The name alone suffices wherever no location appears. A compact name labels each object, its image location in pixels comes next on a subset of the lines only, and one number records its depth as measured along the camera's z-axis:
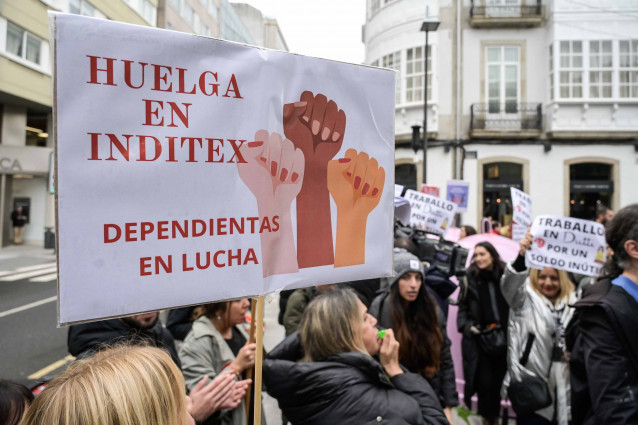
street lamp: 10.80
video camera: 4.21
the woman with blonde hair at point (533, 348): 3.11
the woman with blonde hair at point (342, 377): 1.83
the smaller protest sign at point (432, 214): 5.74
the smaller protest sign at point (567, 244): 3.23
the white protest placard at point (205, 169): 1.27
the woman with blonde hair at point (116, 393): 0.96
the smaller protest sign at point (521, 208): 4.46
